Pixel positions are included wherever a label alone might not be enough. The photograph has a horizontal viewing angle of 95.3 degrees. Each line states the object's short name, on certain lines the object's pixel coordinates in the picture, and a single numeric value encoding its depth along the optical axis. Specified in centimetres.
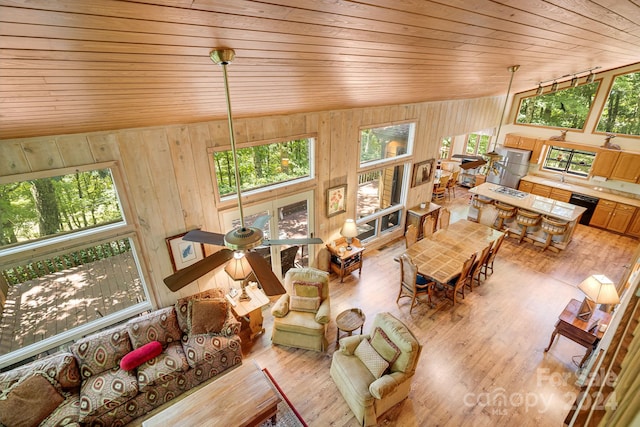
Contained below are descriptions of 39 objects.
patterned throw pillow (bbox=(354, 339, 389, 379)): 345
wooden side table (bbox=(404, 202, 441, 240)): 725
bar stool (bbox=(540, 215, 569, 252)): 657
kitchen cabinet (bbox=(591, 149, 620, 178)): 752
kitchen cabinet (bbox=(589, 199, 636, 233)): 740
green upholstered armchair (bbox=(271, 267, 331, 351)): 430
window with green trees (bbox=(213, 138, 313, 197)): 438
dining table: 495
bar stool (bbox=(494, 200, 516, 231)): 737
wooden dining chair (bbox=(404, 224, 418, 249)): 581
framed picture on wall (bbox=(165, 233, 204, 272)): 399
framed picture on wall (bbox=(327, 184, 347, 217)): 558
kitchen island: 682
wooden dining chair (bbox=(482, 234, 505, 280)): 565
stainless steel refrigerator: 888
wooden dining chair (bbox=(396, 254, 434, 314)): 496
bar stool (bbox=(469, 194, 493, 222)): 771
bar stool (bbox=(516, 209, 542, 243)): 694
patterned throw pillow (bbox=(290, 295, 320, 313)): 447
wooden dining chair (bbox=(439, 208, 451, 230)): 654
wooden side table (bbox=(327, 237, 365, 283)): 580
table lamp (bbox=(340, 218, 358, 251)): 571
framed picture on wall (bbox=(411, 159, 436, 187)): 711
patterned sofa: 312
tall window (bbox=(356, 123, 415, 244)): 619
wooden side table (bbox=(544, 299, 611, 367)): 387
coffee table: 309
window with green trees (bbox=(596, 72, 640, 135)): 720
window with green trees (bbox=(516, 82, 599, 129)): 789
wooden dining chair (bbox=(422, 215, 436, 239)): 643
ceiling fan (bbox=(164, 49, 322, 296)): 198
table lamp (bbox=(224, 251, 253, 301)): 388
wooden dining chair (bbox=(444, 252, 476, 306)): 499
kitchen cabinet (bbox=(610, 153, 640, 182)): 720
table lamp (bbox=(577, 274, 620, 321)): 362
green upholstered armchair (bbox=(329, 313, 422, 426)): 332
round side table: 419
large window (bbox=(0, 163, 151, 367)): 321
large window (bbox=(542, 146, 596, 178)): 819
